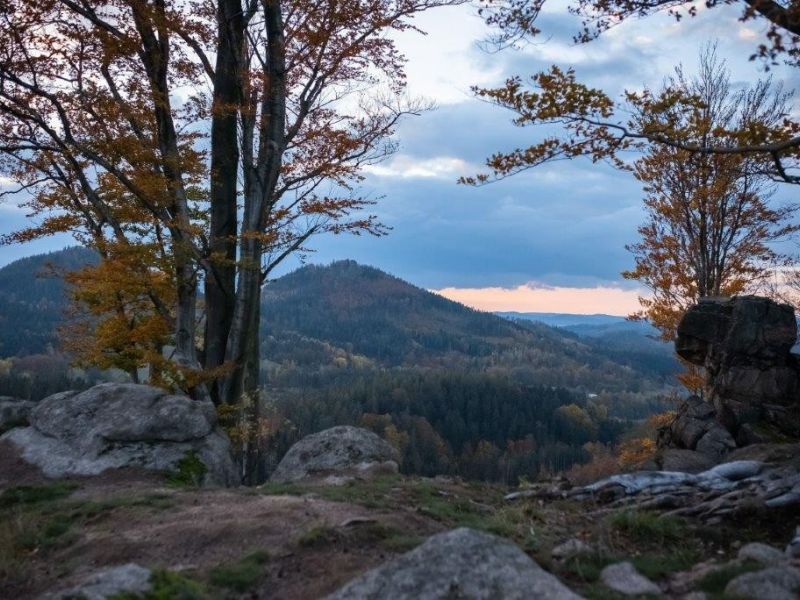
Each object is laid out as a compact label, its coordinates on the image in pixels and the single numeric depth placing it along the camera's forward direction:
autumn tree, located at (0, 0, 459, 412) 14.07
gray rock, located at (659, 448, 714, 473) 12.63
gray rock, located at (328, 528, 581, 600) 4.51
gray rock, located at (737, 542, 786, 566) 5.61
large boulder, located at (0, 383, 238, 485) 12.28
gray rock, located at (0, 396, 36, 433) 14.62
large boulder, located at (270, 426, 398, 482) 13.46
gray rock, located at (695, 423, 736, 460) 14.15
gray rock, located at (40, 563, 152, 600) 4.82
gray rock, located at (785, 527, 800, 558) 5.96
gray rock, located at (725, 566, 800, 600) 4.69
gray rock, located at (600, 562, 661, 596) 5.19
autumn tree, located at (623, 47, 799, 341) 21.09
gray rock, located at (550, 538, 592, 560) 6.03
